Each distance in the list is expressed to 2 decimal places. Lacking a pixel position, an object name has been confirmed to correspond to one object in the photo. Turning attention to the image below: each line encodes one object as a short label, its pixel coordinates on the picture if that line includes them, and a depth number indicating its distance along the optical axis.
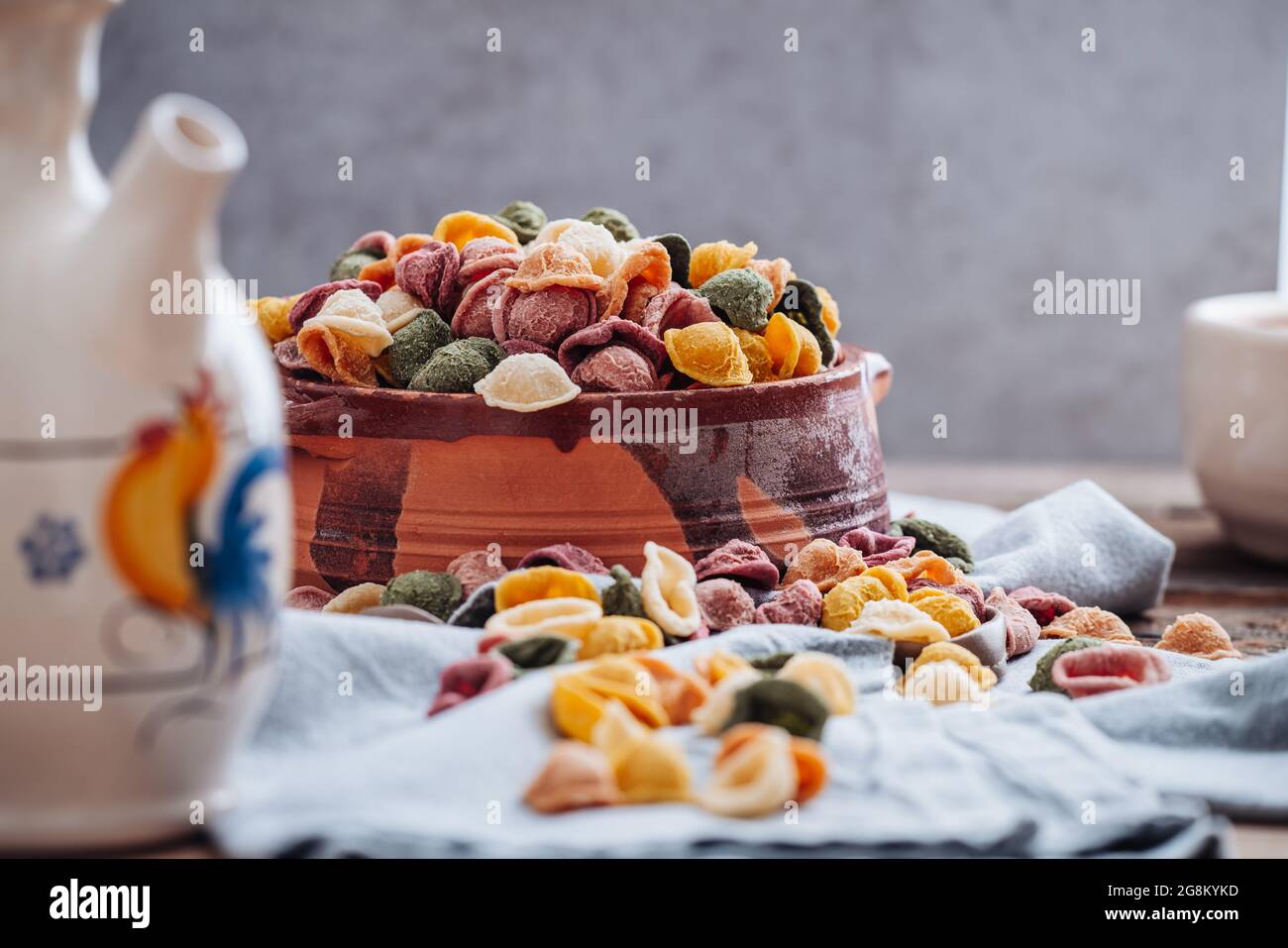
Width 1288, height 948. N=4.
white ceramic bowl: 1.25
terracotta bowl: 0.88
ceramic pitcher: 0.49
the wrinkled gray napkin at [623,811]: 0.54
